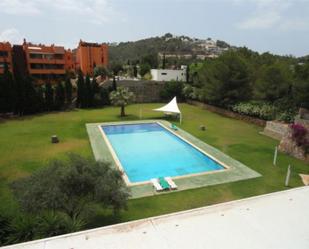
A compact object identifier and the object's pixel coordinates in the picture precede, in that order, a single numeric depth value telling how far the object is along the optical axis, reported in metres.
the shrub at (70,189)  5.93
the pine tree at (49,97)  25.02
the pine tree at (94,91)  28.25
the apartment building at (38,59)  34.12
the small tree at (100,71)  45.06
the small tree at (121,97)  22.66
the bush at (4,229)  5.05
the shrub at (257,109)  19.83
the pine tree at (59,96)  25.96
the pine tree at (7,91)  21.84
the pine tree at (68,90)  27.06
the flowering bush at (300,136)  12.99
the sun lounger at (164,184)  9.53
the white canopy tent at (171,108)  21.95
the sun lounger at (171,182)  9.59
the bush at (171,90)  33.19
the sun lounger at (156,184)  9.43
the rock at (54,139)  15.05
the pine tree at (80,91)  27.11
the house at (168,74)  39.66
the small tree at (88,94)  27.61
